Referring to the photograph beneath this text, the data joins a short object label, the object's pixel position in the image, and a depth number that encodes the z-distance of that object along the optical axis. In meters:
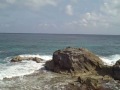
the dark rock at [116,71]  14.24
